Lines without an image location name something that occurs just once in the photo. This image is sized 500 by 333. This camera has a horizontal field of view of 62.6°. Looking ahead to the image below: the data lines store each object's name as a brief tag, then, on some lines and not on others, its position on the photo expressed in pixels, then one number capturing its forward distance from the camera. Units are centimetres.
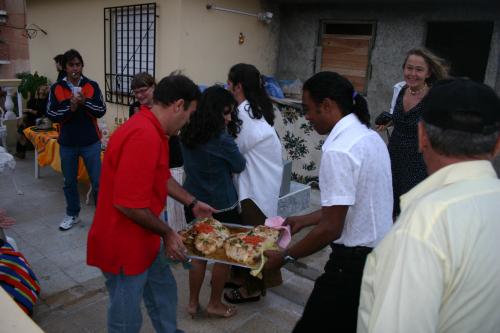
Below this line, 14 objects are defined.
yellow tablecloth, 546
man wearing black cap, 98
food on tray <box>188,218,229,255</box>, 246
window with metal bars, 673
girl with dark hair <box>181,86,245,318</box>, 289
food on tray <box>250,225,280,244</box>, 238
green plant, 867
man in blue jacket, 433
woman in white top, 310
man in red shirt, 196
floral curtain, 596
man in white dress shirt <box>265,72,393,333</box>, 179
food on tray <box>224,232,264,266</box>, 224
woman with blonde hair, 315
